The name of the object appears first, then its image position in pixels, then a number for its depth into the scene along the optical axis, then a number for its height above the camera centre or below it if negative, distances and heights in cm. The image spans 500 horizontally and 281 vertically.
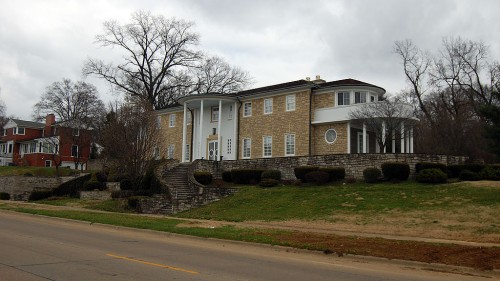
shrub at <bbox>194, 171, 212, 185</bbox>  3403 +25
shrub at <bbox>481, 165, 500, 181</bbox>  2573 +68
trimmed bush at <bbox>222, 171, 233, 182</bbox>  3498 +37
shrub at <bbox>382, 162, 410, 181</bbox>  2788 +82
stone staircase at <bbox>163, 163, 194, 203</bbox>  3080 -13
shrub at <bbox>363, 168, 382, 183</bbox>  2845 +57
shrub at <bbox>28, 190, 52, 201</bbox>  4106 -151
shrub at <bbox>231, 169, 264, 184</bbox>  3328 +39
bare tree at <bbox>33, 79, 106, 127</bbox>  6775 +1134
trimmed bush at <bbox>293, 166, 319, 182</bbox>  3073 +75
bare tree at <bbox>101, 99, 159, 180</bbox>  3142 +270
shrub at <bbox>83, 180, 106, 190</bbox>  4022 -55
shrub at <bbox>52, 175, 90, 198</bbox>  4250 -80
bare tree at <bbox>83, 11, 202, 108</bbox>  6066 +1481
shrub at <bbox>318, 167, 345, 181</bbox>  2995 +64
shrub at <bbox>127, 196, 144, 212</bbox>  3008 -149
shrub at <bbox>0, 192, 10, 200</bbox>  4591 -184
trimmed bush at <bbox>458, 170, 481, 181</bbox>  2639 +51
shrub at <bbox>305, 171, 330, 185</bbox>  2958 +35
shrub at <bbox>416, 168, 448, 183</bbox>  2612 +46
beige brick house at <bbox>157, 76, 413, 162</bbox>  3725 +513
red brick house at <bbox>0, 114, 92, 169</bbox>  6438 +542
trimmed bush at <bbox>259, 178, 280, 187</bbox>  3092 -3
